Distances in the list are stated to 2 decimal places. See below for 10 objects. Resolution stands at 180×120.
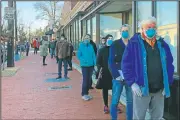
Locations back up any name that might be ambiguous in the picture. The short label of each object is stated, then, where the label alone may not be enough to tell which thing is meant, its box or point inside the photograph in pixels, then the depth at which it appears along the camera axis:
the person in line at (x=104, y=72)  6.42
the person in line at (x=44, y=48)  19.26
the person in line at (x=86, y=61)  8.05
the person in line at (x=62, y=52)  12.13
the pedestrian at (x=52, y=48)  26.61
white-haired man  4.07
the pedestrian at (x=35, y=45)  34.91
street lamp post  18.25
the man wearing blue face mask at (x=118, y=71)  5.31
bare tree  59.78
